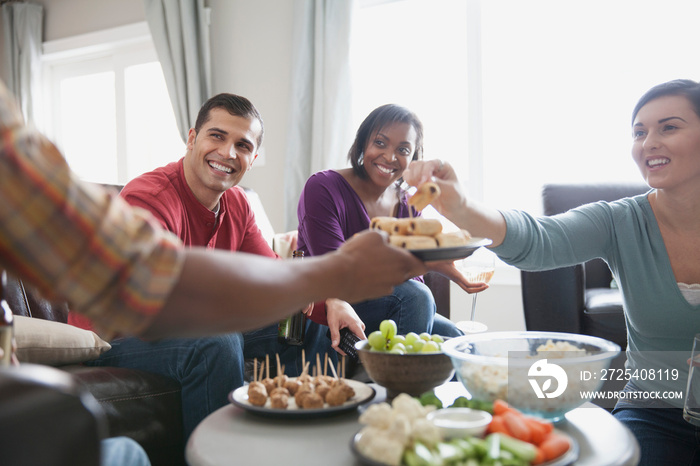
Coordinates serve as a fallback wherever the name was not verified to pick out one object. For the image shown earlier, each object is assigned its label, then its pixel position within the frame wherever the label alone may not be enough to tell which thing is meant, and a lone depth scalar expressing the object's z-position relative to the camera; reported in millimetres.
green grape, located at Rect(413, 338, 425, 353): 1219
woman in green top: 1438
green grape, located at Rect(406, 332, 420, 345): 1230
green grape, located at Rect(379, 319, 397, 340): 1261
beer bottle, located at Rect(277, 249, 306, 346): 2092
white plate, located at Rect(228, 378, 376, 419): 1095
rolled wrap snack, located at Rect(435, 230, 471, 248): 1136
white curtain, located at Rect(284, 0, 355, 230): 3848
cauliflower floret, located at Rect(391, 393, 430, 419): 924
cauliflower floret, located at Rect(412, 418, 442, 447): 854
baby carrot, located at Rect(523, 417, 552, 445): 904
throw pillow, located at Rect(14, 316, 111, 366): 1618
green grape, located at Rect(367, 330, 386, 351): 1245
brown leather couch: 1615
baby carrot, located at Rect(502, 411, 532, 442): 895
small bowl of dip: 903
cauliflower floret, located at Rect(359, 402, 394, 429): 907
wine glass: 2196
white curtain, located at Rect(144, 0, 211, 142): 4465
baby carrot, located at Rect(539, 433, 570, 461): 862
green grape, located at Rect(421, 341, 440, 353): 1203
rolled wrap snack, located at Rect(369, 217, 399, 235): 1168
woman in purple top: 2115
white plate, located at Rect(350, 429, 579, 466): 846
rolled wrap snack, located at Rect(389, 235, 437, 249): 1085
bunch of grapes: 1210
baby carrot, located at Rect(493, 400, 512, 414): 966
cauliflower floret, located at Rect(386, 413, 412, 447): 855
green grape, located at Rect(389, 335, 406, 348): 1253
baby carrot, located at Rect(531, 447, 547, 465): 852
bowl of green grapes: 1169
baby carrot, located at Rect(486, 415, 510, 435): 909
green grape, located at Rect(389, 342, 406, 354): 1210
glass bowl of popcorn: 1025
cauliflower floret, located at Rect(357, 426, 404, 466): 834
